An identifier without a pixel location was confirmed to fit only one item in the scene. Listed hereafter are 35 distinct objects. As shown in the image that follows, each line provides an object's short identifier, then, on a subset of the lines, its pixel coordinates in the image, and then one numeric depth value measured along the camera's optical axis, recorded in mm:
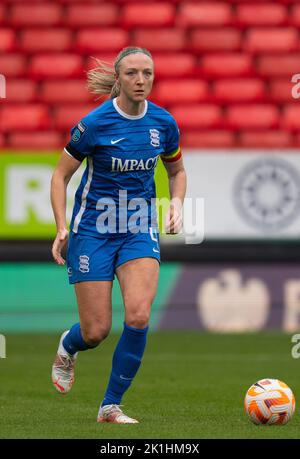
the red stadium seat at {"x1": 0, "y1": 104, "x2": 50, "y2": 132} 14516
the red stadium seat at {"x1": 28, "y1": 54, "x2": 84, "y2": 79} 15422
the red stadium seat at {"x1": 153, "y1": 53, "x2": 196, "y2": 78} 15377
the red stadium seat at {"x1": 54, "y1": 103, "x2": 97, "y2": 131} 14492
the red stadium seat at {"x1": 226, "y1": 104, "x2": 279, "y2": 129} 14508
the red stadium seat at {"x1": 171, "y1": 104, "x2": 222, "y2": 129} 14523
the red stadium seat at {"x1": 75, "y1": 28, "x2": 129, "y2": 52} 15805
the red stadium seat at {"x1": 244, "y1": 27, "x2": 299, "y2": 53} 15953
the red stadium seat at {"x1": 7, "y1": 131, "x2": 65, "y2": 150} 13906
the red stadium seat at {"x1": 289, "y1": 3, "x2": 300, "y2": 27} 16312
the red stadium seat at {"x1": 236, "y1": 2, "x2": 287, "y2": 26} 16312
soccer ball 6359
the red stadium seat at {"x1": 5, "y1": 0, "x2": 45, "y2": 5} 16500
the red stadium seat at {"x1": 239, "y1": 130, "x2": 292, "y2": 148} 13875
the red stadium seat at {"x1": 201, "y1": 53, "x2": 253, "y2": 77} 15461
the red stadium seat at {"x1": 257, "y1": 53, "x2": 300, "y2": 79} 15555
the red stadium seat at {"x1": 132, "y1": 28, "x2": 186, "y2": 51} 15797
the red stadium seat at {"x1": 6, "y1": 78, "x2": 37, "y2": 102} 15008
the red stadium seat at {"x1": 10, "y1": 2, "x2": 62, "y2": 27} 16250
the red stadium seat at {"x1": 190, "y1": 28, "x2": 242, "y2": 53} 15859
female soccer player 6543
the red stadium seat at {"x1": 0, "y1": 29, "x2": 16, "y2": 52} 15875
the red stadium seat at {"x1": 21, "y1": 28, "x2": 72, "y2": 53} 15852
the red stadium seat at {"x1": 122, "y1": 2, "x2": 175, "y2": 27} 16234
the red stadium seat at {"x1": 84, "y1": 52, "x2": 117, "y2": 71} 15398
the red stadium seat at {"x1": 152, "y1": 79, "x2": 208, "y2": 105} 14852
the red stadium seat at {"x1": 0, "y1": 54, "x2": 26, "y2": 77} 15438
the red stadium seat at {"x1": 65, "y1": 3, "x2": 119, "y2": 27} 16297
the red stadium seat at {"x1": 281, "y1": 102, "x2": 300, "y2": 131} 14586
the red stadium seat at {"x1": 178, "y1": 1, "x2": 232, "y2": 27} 16250
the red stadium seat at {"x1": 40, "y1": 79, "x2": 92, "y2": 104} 15016
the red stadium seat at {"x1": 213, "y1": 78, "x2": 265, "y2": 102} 15039
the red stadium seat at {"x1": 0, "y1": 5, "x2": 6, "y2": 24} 16344
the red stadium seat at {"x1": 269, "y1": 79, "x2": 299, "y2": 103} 15047
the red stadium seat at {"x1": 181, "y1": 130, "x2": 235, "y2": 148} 13984
